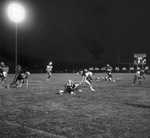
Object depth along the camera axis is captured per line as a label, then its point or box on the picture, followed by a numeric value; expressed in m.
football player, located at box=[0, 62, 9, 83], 19.32
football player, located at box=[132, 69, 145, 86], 19.29
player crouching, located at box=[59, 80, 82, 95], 13.05
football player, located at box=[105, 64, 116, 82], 24.85
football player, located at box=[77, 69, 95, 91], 14.67
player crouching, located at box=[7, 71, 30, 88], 16.06
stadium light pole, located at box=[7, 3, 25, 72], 35.59
